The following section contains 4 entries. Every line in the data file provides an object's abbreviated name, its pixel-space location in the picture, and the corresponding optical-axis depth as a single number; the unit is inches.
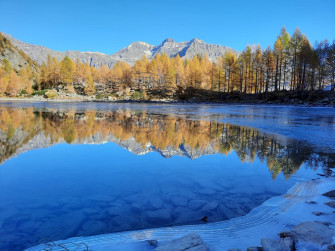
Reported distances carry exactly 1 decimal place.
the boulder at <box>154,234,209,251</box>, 105.1
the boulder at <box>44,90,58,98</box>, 2988.4
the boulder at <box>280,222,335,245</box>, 112.2
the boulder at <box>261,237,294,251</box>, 104.3
